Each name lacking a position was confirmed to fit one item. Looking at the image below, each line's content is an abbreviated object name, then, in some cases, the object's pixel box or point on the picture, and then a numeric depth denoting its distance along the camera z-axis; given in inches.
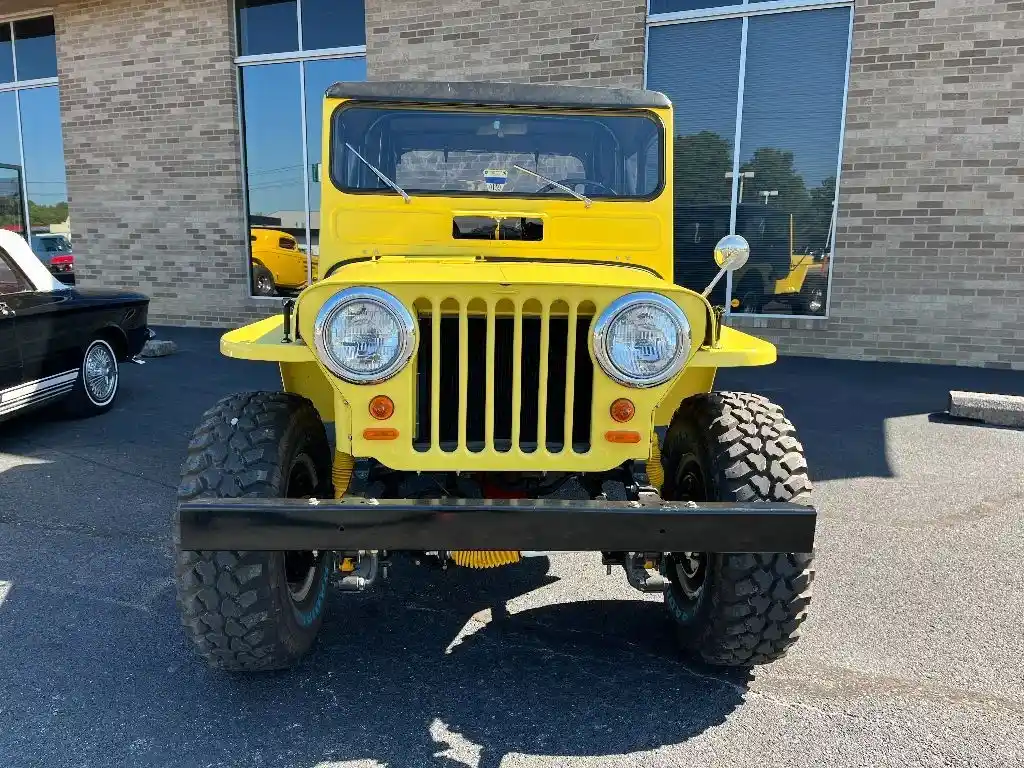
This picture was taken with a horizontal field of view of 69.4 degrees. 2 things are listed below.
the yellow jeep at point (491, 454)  81.3
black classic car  210.8
